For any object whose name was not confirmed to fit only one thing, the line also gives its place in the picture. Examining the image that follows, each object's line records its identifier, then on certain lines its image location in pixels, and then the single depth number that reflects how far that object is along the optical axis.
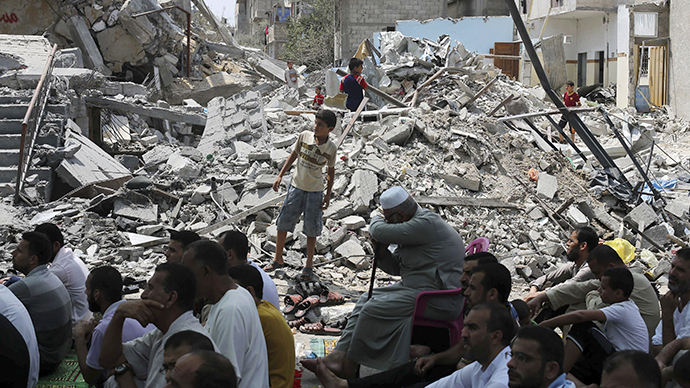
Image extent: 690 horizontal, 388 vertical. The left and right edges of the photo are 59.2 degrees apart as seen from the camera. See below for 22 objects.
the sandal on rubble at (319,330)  5.19
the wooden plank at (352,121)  9.19
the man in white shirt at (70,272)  4.24
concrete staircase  8.77
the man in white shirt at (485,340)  2.77
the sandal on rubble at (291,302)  5.53
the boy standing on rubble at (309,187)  6.34
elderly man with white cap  3.98
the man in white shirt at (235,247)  4.07
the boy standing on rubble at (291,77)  21.15
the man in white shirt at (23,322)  3.34
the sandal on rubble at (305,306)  5.43
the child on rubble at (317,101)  16.04
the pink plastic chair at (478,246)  4.54
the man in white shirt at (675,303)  3.55
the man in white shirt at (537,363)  2.45
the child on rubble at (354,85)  10.08
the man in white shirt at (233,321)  2.70
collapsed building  7.55
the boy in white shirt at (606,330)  3.50
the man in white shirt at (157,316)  2.71
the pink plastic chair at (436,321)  3.92
